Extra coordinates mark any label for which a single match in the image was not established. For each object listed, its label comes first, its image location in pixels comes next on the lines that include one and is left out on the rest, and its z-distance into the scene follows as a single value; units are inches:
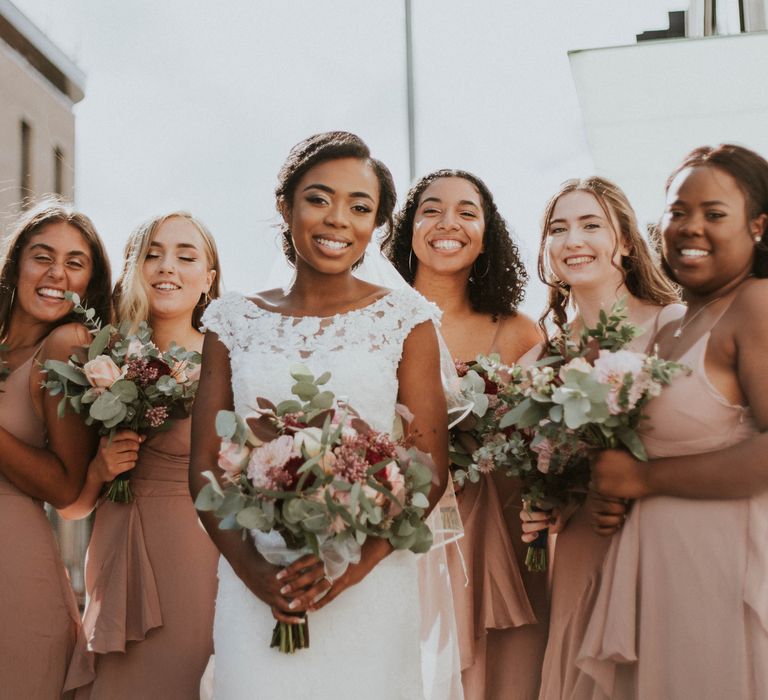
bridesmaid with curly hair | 156.6
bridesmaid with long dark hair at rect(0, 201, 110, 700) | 154.2
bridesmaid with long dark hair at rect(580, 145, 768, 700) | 118.4
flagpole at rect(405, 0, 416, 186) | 272.7
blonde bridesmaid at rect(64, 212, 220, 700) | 157.2
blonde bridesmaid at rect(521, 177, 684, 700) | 149.9
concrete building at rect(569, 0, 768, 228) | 271.9
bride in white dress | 116.3
